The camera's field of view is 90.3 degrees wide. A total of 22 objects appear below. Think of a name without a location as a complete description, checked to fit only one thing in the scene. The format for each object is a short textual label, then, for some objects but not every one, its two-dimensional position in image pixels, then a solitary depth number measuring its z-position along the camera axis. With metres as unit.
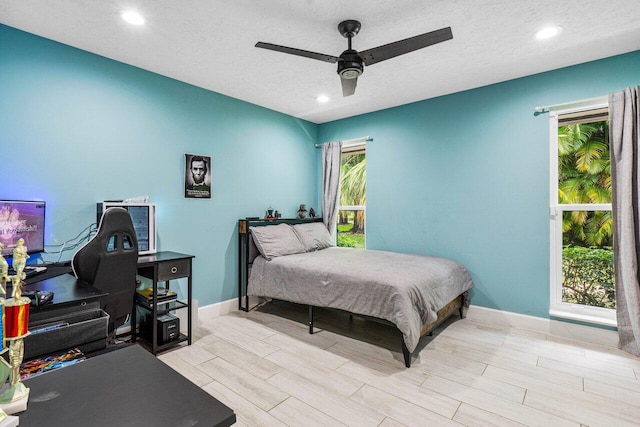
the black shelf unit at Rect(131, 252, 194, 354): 2.69
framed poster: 3.47
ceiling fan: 2.12
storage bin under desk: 1.14
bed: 2.58
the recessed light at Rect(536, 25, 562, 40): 2.43
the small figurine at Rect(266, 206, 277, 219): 4.27
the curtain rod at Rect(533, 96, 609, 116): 2.93
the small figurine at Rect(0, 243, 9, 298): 0.68
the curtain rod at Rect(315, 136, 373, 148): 4.52
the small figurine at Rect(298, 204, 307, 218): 4.75
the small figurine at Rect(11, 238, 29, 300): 0.72
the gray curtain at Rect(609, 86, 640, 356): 2.68
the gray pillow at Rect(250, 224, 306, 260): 3.74
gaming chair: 2.09
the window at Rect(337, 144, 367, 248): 4.71
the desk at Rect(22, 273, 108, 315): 1.51
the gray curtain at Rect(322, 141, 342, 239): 4.82
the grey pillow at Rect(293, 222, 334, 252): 4.19
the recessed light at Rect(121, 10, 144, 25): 2.25
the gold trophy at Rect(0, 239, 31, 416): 0.63
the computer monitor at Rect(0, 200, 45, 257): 2.18
